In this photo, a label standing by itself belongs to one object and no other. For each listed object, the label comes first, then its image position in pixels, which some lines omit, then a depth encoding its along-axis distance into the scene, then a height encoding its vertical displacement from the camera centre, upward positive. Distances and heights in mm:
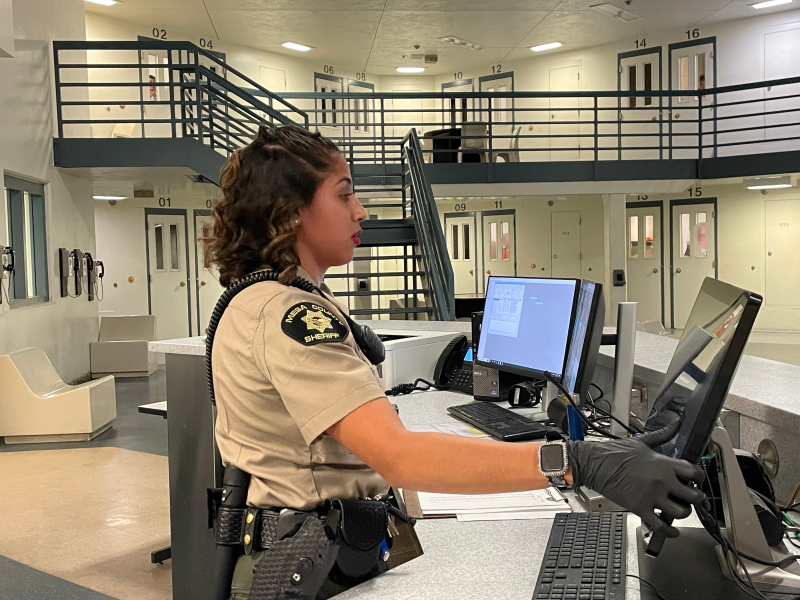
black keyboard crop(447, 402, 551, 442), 2291 -534
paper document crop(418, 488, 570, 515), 1725 -572
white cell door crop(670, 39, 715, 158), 12719 +2959
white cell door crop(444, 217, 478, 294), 15492 +105
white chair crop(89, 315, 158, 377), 9492 -1108
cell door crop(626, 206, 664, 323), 13727 -125
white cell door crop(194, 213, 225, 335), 13102 -574
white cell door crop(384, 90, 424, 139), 15312 +2944
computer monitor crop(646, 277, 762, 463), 1062 -178
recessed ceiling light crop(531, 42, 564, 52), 13680 +3793
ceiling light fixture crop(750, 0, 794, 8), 11438 +3763
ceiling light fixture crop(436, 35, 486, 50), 13296 +3809
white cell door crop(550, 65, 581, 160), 13969 +2614
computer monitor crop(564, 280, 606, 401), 2062 -231
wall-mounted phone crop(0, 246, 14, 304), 6547 +7
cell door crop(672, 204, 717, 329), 13234 -5
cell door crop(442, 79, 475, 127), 15076 +3157
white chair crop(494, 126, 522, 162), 12432 +1745
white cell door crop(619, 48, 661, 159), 13180 +2895
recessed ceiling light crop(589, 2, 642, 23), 11415 +3733
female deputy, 1072 -207
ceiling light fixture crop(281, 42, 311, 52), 13289 +3747
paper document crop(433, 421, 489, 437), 2400 -559
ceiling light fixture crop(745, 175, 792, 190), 11383 +1053
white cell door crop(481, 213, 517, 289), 15008 +222
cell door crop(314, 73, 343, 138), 14445 +3094
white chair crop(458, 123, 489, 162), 11633 +1890
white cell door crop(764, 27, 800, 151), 12008 +2856
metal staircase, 7668 +1156
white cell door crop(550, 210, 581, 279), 14414 +214
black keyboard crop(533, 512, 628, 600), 1218 -534
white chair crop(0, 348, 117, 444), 6379 -1254
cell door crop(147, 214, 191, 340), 12438 -246
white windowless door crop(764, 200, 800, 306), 12523 +3
